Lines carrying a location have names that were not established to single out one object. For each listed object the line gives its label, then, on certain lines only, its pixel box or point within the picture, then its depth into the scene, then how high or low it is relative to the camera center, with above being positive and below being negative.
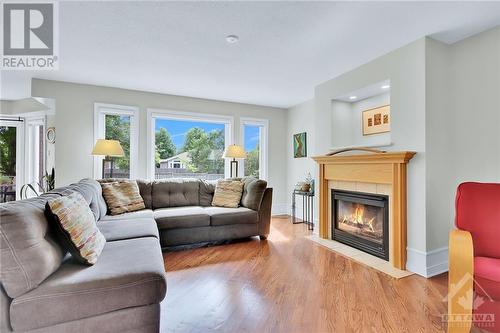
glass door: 4.94 +0.21
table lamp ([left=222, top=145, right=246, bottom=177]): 4.36 +0.28
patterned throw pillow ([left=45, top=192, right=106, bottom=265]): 1.52 -0.38
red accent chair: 1.53 -0.62
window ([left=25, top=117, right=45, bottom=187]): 4.98 +0.37
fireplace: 2.94 -0.70
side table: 4.79 -0.81
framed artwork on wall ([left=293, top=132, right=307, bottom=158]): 5.04 +0.47
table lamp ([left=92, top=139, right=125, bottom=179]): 3.48 +0.28
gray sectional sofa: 1.22 -0.61
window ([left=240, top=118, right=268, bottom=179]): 5.29 +0.47
